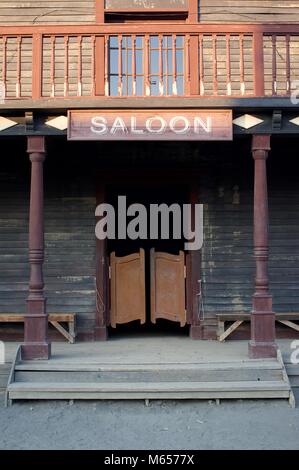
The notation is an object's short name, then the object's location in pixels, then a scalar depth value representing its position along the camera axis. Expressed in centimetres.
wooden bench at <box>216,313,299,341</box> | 916
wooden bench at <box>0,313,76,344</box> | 912
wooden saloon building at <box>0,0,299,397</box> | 949
